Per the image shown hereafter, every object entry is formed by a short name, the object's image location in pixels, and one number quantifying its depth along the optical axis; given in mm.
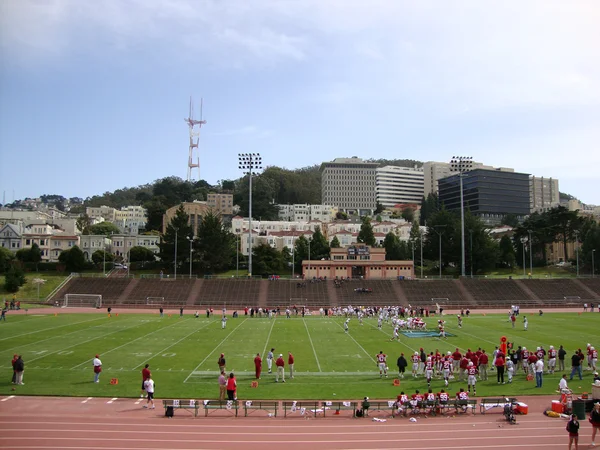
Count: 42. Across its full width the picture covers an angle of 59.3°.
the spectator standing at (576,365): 23719
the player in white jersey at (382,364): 24625
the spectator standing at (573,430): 14242
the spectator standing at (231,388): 19906
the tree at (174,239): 89250
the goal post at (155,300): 65688
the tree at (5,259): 78625
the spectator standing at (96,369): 23094
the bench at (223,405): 18797
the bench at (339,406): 18484
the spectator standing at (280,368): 23484
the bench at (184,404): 18391
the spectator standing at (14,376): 22422
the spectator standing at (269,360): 25709
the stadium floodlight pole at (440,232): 100744
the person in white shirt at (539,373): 22625
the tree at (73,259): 86500
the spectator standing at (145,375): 20630
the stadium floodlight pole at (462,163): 86938
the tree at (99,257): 91250
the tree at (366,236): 107000
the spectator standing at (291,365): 24469
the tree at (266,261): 91812
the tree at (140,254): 97500
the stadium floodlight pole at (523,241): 99056
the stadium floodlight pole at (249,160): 80312
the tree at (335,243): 103562
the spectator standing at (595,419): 15109
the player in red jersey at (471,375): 21422
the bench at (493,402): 18938
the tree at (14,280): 68562
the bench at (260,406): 18578
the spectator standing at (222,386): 20078
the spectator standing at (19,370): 22234
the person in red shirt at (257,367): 24003
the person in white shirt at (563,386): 20016
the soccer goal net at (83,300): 63912
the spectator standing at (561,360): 25511
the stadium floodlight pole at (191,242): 86900
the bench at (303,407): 18412
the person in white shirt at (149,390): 19488
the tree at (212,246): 88812
